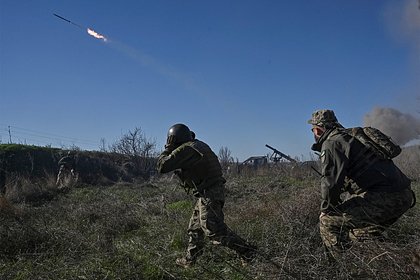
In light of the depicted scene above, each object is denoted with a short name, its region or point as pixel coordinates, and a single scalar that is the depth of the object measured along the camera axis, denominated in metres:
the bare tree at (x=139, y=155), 31.08
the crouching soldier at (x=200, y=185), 5.11
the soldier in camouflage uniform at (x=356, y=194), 4.25
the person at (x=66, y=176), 17.92
